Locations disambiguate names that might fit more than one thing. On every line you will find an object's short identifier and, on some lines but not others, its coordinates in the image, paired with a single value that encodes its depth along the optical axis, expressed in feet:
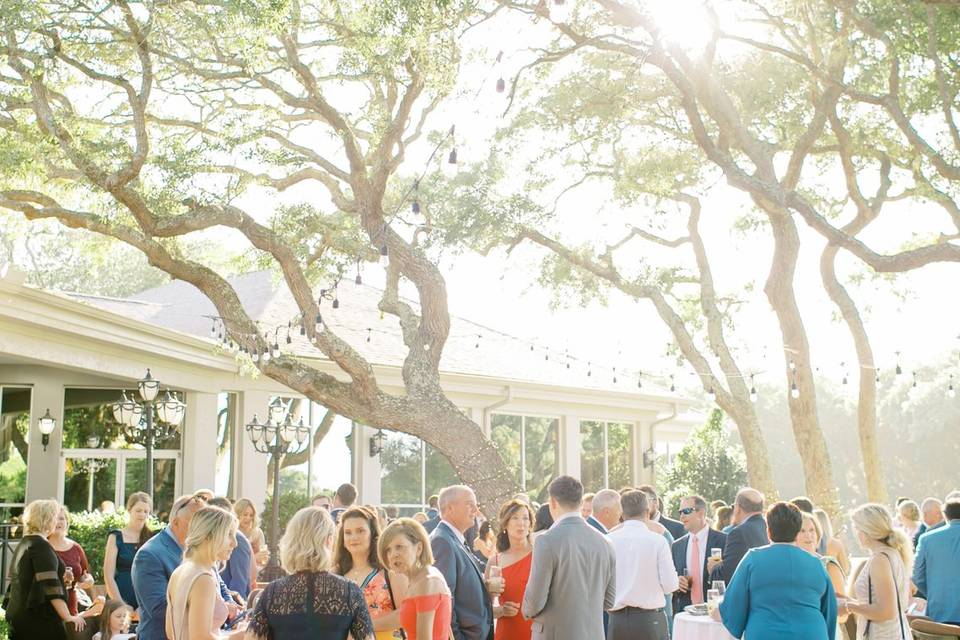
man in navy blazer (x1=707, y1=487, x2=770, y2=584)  30.07
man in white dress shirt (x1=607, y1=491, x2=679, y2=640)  27.45
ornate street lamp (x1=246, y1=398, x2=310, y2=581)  55.67
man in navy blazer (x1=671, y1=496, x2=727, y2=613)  32.91
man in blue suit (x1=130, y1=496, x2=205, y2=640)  20.94
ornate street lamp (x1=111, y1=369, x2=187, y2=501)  52.24
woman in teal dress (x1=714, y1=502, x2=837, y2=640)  20.89
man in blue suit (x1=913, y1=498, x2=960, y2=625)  27.14
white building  58.54
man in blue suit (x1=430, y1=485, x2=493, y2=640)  21.62
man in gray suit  22.56
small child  27.63
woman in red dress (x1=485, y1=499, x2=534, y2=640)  23.82
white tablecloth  27.22
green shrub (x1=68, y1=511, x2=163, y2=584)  53.71
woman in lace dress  16.38
